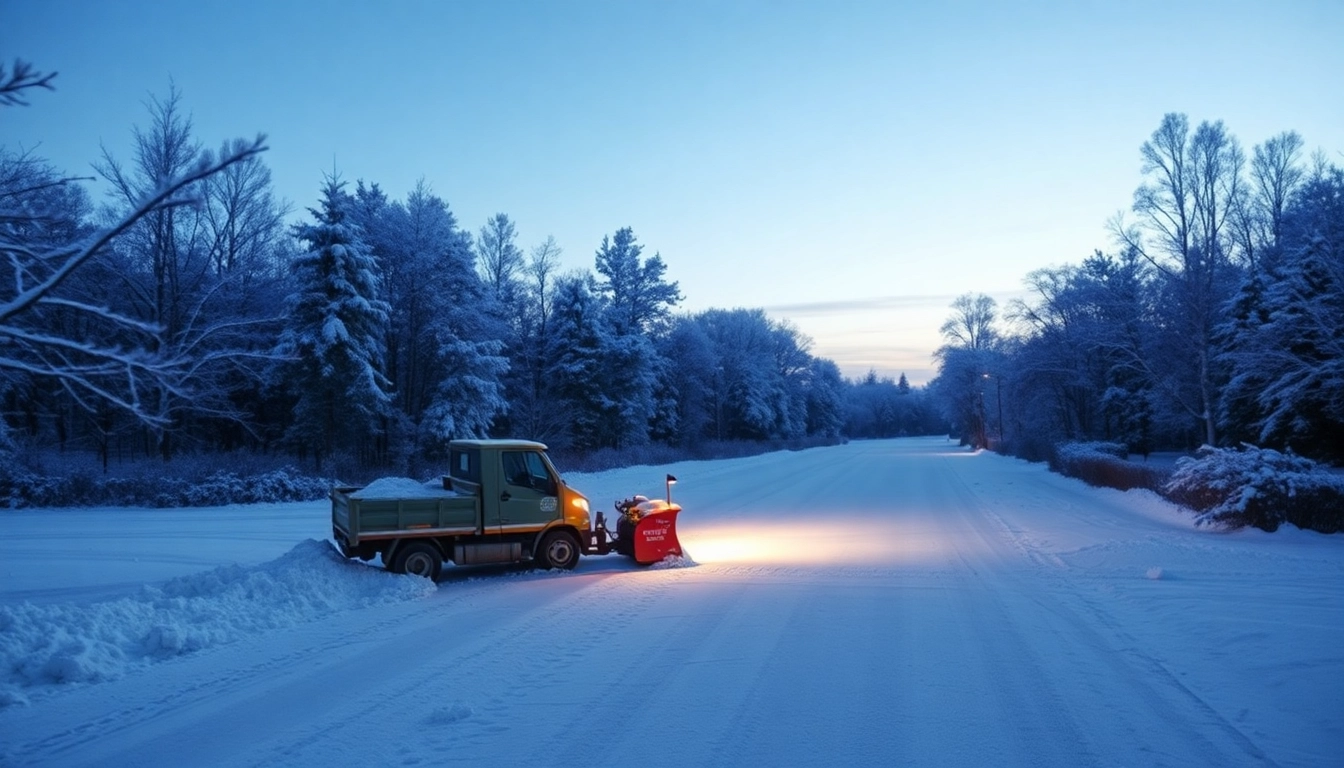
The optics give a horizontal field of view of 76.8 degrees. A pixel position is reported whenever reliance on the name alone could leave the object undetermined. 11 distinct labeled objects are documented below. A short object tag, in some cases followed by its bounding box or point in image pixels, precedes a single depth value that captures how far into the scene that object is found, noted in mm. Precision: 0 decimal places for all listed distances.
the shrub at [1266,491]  16047
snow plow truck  12664
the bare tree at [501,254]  55562
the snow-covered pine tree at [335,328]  33156
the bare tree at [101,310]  5016
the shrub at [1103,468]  23642
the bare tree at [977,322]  88312
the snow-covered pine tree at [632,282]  63312
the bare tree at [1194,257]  32406
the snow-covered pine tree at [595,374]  52469
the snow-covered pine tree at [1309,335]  24094
